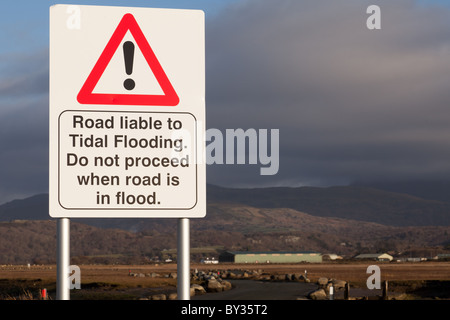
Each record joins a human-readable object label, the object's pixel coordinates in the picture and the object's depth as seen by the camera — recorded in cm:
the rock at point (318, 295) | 4684
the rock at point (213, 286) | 5944
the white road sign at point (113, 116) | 513
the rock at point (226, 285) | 6119
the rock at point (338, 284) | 6072
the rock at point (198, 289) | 5675
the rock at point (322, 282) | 6609
